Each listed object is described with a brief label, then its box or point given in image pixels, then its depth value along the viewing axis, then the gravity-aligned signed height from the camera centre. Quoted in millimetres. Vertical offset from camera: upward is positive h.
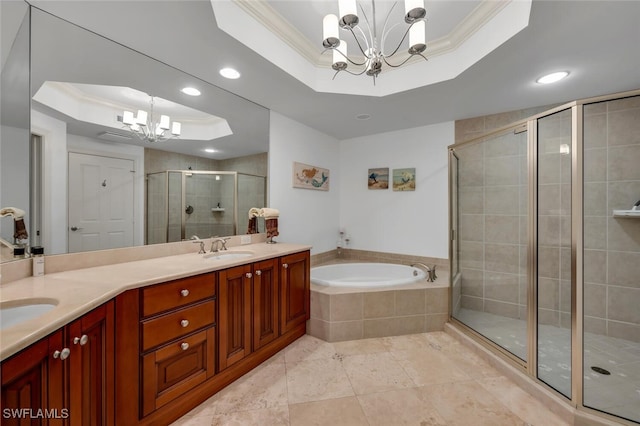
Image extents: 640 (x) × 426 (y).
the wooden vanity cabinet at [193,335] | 1225 -742
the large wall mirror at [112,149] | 1423 +440
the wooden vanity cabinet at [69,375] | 757 -565
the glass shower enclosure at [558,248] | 1569 -323
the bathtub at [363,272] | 3244 -784
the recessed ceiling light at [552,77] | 2082 +1147
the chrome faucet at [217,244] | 2198 -275
